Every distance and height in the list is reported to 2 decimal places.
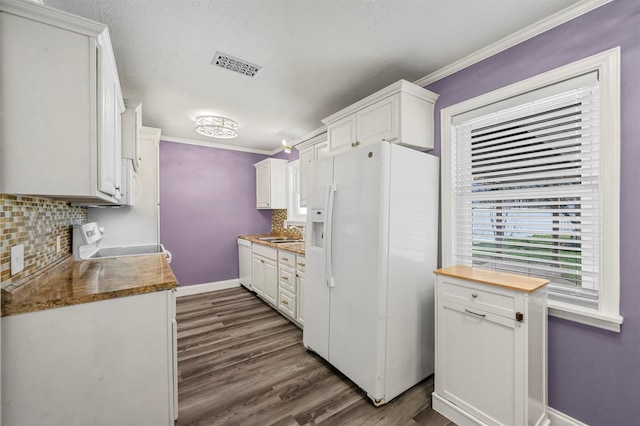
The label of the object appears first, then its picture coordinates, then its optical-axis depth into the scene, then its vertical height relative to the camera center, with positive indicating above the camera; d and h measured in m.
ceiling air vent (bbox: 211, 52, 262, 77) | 2.08 +1.16
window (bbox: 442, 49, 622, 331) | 1.50 +0.18
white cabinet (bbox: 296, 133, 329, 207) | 3.27 +0.73
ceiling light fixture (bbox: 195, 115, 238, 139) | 3.20 +1.01
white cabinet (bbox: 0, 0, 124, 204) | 1.14 +0.48
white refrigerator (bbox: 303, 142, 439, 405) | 1.88 -0.40
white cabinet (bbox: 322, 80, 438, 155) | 2.15 +0.78
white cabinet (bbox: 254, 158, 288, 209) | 4.45 +0.46
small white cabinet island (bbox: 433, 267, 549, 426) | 1.47 -0.80
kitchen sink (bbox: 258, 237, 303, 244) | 4.17 -0.44
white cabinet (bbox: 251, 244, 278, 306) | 3.56 -0.85
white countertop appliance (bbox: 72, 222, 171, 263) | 2.35 -0.36
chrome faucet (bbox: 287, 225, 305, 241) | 4.32 -0.28
